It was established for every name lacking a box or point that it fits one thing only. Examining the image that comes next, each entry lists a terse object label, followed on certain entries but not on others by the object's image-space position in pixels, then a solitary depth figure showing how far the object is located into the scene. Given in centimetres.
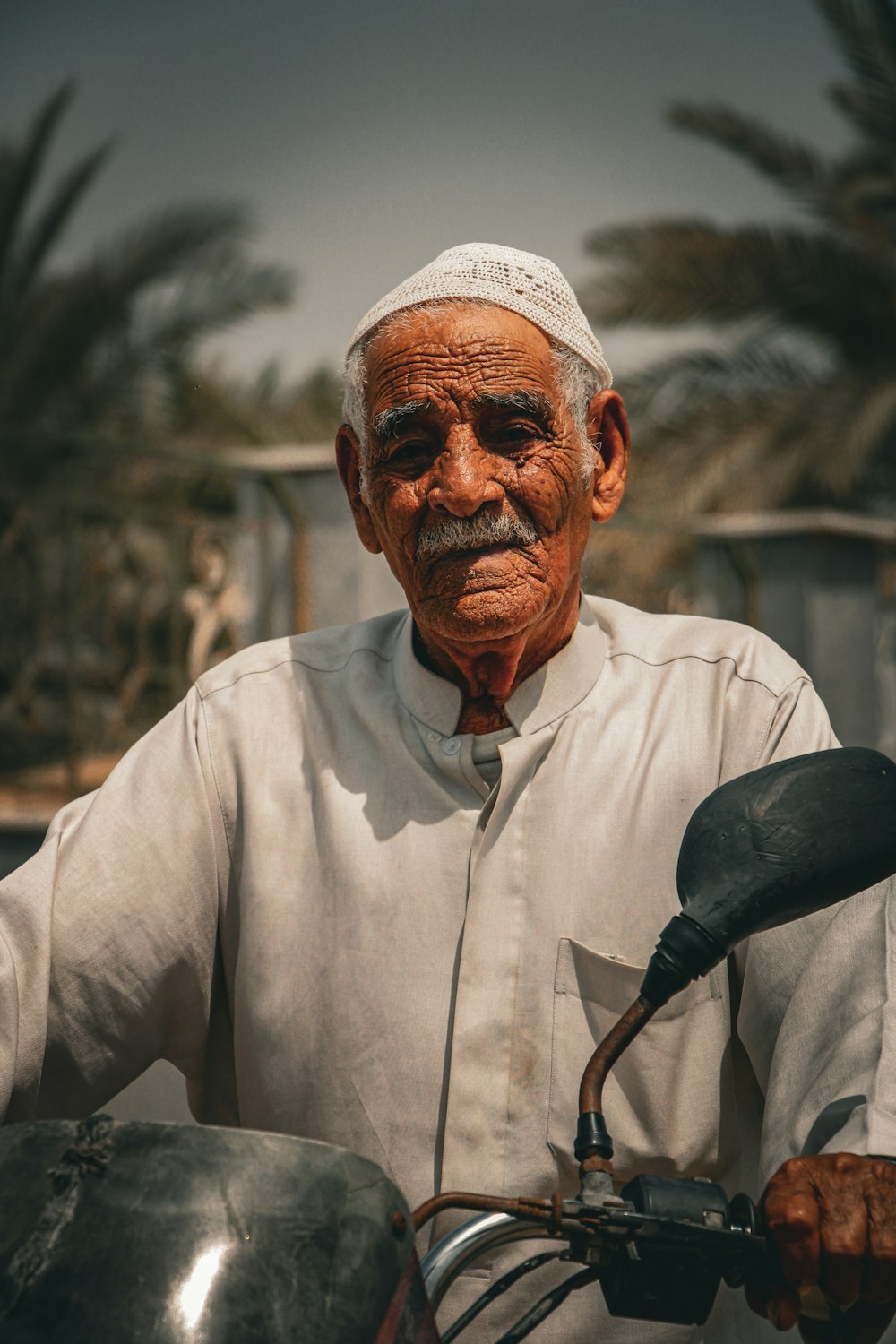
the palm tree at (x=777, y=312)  1212
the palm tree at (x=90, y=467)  593
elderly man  177
